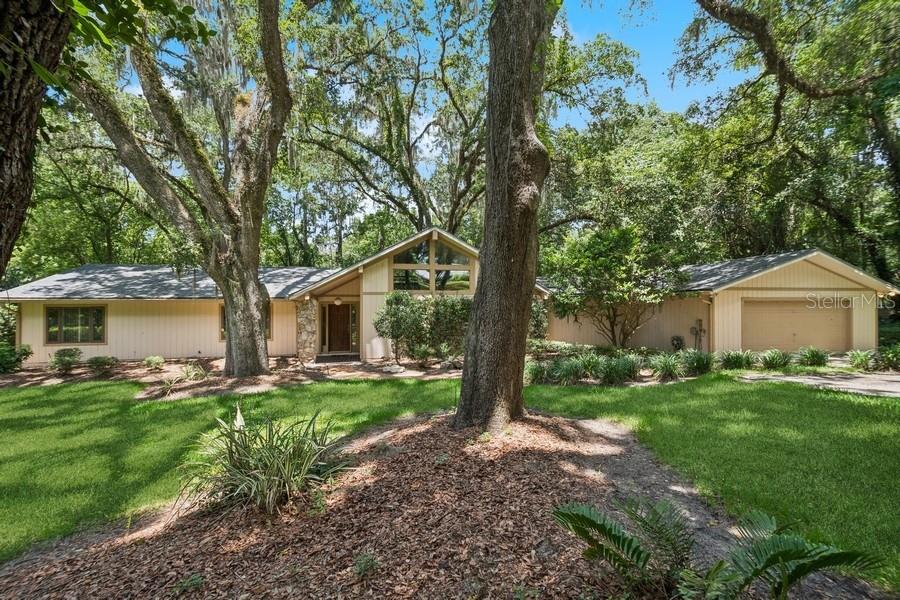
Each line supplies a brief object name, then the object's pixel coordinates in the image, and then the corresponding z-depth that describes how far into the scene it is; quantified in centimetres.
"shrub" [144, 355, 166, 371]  1267
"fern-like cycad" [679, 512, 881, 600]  176
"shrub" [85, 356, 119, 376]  1251
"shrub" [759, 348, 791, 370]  1057
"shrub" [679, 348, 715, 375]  1020
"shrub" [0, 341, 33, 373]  1250
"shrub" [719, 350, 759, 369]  1068
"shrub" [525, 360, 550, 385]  955
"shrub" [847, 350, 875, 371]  1047
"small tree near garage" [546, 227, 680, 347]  1227
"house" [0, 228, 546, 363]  1394
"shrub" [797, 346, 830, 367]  1101
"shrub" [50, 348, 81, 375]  1189
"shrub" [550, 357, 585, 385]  934
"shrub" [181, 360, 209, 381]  1064
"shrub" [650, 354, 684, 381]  985
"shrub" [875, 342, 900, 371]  1033
